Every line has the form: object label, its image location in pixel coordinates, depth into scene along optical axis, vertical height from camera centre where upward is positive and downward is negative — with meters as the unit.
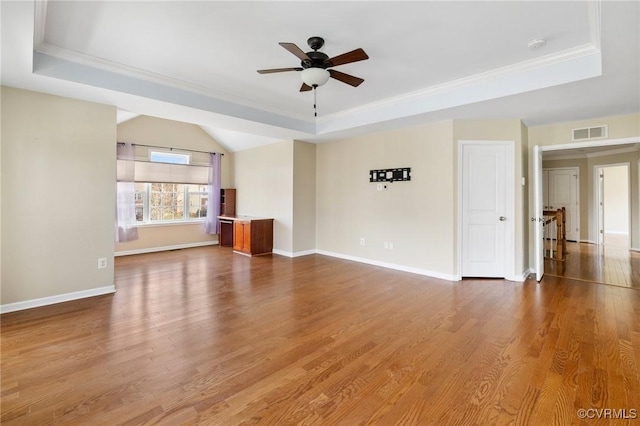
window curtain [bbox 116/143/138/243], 6.07 +0.39
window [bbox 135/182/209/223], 6.70 +0.29
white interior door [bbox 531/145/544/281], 4.34 +0.06
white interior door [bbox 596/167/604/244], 7.54 +0.05
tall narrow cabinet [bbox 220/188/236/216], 7.88 +0.32
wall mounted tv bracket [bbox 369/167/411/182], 4.98 +0.69
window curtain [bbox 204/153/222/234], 7.64 +0.47
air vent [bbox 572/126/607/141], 4.09 +1.13
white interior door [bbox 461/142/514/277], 4.41 +0.05
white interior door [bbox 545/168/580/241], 8.00 +0.48
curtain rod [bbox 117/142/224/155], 6.18 +1.55
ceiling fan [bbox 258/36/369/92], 2.55 +1.37
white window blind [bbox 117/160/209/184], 6.46 +0.98
